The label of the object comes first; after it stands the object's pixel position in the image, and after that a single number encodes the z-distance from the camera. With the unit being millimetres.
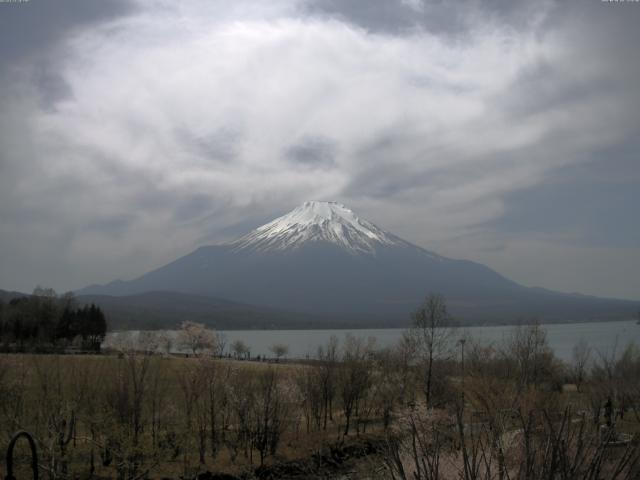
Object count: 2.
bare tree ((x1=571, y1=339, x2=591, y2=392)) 59244
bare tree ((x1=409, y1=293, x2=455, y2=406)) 48094
